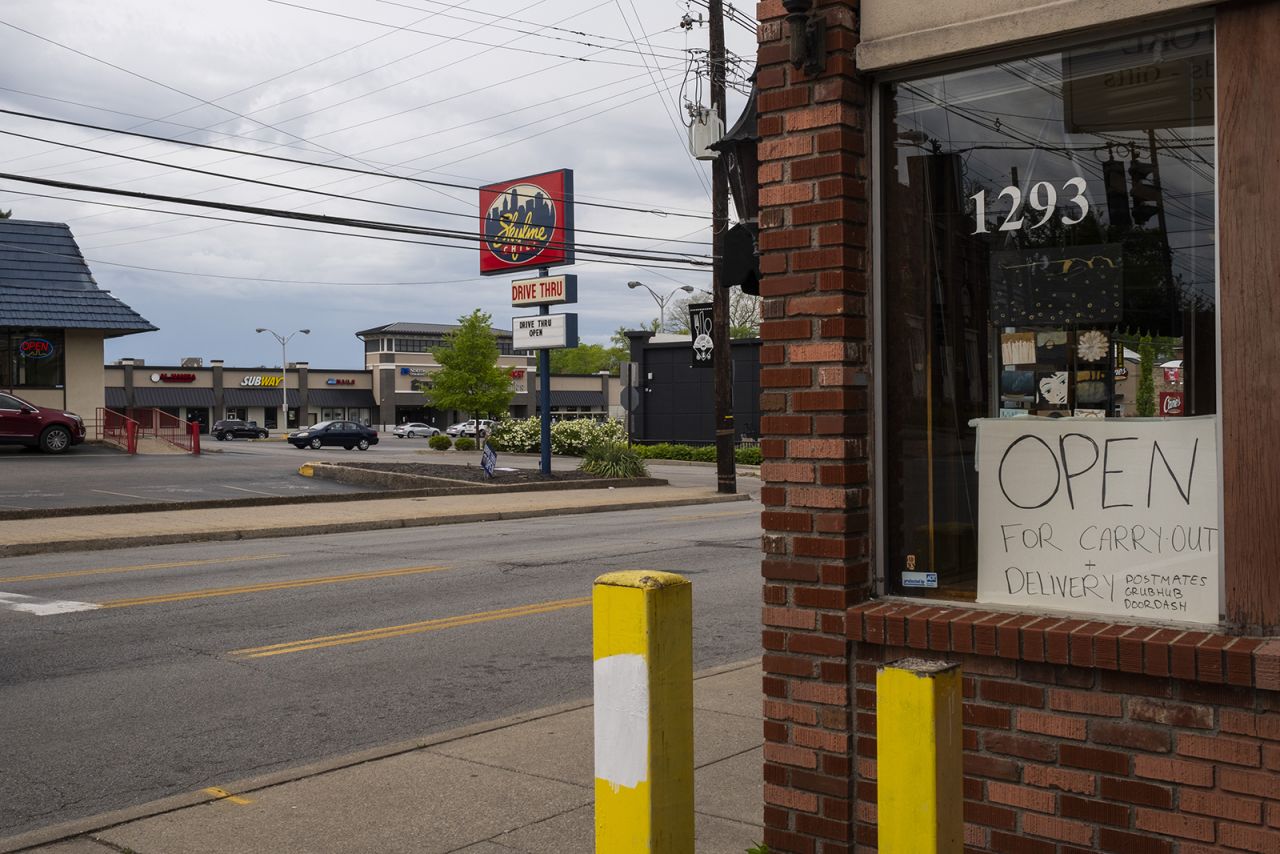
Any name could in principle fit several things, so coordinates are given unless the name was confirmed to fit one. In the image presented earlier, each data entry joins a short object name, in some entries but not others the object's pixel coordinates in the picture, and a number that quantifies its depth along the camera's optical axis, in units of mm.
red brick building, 3555
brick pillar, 4254
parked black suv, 71250
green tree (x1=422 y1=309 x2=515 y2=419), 66062
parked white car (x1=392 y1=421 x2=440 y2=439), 83838
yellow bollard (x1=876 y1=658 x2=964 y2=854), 2273
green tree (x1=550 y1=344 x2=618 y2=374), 138875
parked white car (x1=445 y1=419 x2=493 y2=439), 80375
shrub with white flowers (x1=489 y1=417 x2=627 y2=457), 43147
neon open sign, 38688
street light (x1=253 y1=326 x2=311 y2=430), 87875
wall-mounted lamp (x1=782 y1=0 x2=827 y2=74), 4250
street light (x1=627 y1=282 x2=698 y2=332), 63425
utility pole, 27266
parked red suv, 33531
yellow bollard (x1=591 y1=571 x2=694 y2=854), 2703
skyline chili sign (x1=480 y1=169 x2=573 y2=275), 32969
